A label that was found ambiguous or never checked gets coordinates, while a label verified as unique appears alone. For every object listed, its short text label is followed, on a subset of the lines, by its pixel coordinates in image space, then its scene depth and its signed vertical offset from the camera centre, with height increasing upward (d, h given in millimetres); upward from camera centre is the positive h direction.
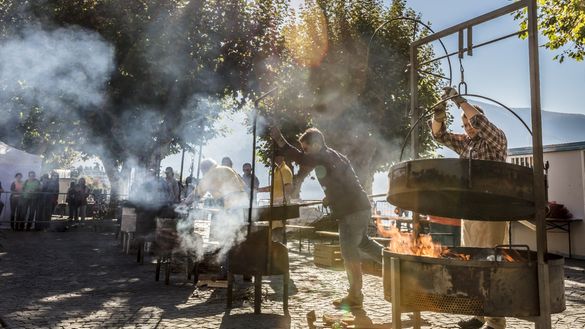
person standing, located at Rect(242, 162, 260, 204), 10655 +1104
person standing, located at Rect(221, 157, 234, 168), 9360 +1188
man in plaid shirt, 4699 +916
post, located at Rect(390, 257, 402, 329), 3361 -537
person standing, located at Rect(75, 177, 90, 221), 20366 +789
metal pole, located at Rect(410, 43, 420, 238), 4738 +1346
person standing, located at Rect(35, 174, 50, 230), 17869 +150
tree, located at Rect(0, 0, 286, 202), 16172 +6275
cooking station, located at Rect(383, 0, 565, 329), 3094 -300
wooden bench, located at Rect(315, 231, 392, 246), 9315 -358
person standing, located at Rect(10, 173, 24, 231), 17328 +422
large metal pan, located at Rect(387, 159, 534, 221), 3158 +307
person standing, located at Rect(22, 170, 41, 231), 17469 +513
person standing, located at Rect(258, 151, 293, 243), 8880 +659
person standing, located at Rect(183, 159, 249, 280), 7570 +516
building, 12305 +1124
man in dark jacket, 5922 +237
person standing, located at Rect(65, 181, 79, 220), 20328 +500
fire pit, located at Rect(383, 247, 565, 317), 3092 -431
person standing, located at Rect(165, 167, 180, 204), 11278 +1014
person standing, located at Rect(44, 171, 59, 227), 18227 +687
